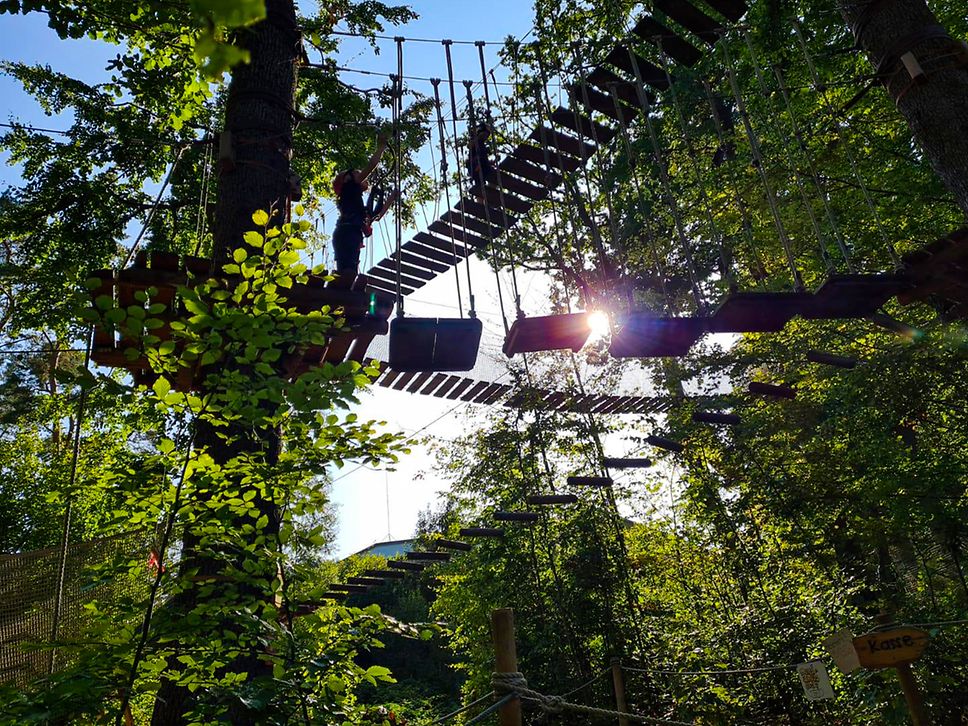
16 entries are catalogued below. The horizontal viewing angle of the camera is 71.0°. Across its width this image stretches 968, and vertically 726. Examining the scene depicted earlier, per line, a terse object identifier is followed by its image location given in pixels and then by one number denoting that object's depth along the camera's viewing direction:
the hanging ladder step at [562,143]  5.38
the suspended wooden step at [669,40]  4.43
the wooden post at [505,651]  2.64
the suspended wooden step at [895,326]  3.95
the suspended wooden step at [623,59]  4.38
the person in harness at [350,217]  5.08
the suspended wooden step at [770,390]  5.09
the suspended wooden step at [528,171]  5.81
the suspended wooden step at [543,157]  5.66
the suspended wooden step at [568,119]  4.93
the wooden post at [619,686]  5.05
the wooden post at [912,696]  3.28
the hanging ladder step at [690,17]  4.16
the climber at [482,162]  5.89
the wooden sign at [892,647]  3.45
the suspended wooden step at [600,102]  5.32
